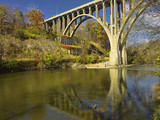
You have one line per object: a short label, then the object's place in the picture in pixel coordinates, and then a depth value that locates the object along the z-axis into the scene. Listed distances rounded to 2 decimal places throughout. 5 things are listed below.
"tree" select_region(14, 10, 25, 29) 37.41
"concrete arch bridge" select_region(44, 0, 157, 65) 29.09
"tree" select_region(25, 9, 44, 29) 36.47
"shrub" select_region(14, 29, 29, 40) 29.99
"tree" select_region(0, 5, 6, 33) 28.78
